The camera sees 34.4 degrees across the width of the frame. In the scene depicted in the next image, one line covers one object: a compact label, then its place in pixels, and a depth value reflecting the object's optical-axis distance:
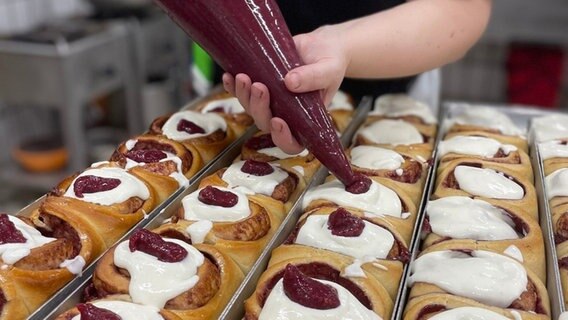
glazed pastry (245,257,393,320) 0.60
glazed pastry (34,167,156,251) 0.68
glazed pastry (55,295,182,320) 0.58
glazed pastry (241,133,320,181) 0.80
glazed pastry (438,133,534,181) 0.82
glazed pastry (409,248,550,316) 0.63
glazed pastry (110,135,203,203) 0.75
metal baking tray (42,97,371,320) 0.62
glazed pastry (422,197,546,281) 0.68
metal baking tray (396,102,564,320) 0.64
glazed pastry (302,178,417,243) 0.72
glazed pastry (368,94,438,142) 0.92
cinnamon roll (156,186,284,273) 0.68
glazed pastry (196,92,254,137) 0.89
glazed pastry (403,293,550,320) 0.60
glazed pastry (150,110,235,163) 0.83
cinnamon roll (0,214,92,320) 0.61
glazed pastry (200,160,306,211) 0.76
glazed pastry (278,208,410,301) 0.66
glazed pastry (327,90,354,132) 0.92
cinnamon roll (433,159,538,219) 0.75
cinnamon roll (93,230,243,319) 0.61
